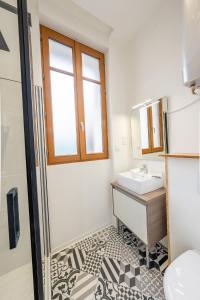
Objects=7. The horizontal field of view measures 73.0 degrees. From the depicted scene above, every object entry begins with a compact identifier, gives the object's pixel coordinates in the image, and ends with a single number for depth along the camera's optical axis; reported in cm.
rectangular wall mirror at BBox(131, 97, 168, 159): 156
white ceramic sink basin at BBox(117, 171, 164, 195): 142
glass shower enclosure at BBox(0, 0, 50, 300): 56
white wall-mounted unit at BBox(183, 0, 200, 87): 92
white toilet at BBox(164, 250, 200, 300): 67
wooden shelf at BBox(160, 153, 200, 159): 98
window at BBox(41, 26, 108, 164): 157
